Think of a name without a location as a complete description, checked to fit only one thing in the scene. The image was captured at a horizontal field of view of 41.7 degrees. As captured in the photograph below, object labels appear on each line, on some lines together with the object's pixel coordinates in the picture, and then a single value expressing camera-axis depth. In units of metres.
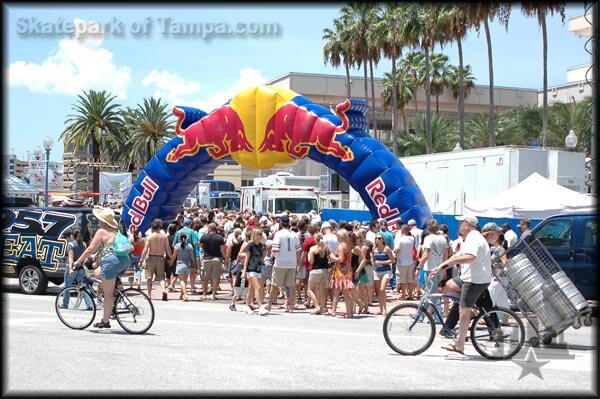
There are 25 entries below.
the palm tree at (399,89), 59.97
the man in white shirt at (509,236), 17.29
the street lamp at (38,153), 36.62
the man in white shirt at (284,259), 15.35
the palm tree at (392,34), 46.97
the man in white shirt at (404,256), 17.59
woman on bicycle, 11.27
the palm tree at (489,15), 36.41
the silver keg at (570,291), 10.44
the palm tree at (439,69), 59.41
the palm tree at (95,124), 55.88
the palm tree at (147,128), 58.00
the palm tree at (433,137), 55.16
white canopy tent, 20.03
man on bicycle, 9.88
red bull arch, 20.22
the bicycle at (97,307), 11.56
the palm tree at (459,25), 40.00
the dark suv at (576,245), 14.55
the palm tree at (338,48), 51.97
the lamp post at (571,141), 26.07
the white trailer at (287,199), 32.66
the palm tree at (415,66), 60.06
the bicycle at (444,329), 9.95
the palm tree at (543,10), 35.09
